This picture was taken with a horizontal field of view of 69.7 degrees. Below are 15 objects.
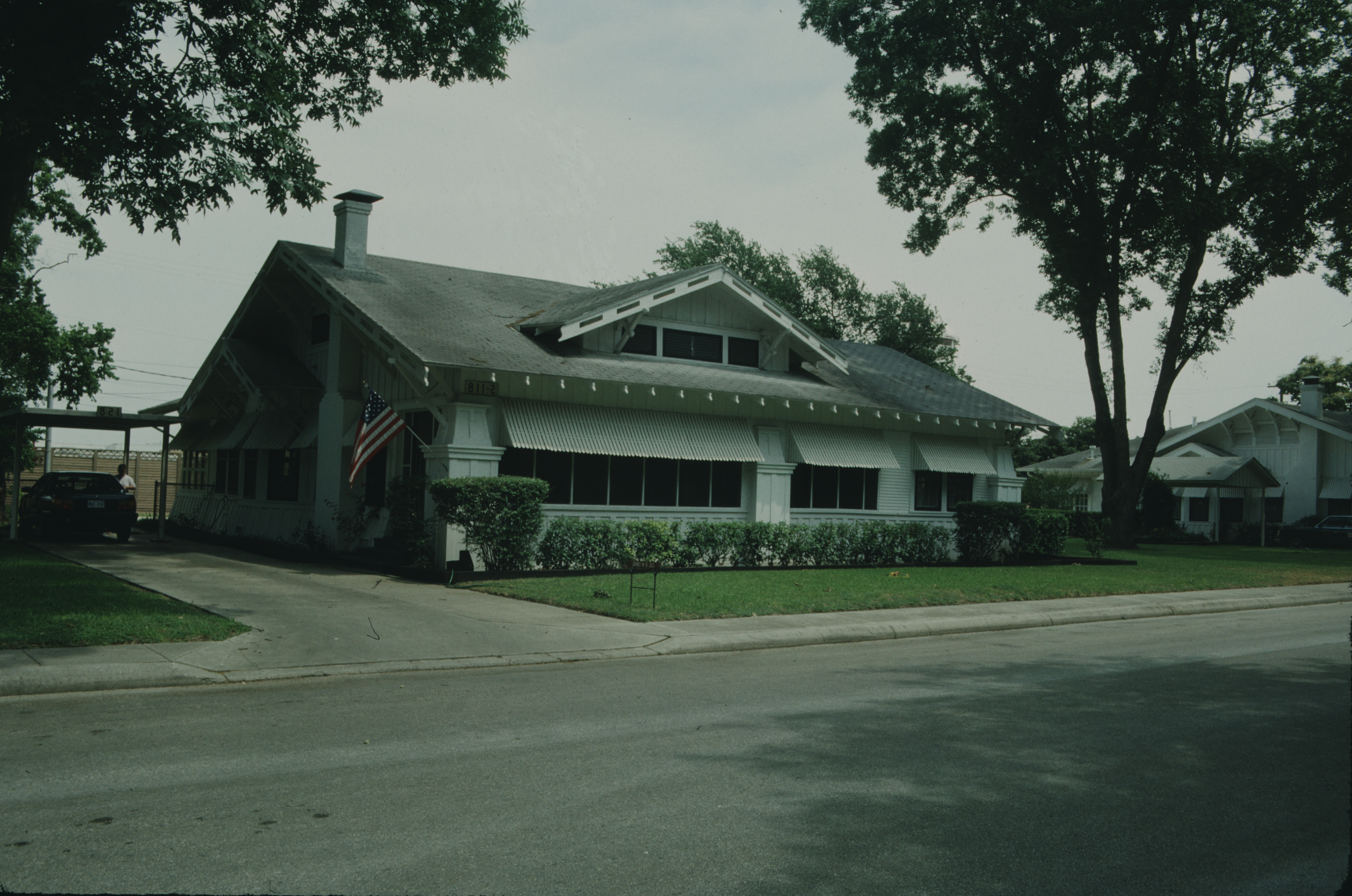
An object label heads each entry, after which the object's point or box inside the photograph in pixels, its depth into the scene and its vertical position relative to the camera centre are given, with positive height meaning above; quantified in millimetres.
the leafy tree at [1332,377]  61562 +8274
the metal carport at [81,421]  20125 +871
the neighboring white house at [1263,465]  45156 +1829
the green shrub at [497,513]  15914 -626
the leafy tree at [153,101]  11109 +4344
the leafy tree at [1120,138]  27672 +10862
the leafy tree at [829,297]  53812 +10752
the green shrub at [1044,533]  23359 -925
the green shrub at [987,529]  22984 -836
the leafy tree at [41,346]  26312 +3126
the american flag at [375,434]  16969 +646
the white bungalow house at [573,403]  17922 +1635
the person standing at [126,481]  26016 -546
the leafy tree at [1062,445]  81375 +4394
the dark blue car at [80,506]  21312 -1001
